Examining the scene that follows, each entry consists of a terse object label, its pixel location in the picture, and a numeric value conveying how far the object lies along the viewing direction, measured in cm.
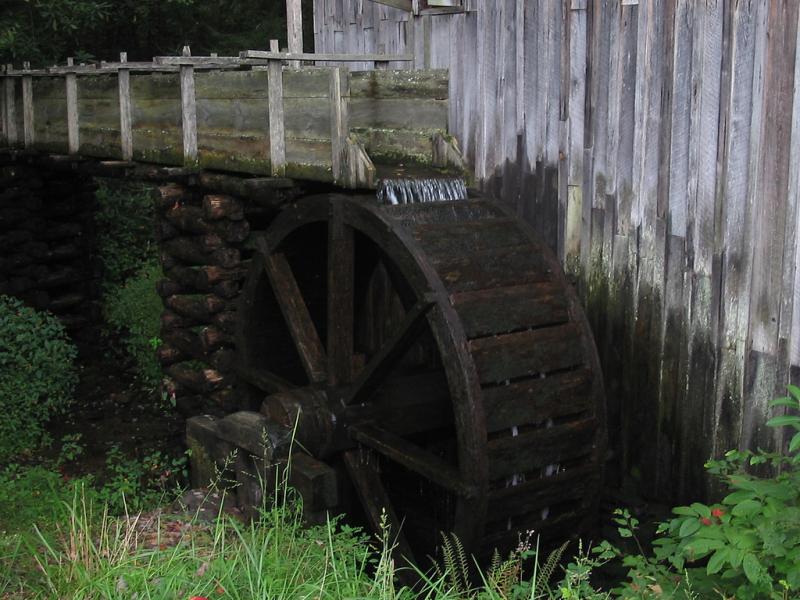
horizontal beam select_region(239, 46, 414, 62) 636
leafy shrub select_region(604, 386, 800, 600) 353
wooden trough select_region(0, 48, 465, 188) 638
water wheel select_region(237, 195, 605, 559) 545
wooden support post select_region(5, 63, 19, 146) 1095
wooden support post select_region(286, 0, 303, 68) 765
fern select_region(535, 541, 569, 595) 393
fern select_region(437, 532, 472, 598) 536
